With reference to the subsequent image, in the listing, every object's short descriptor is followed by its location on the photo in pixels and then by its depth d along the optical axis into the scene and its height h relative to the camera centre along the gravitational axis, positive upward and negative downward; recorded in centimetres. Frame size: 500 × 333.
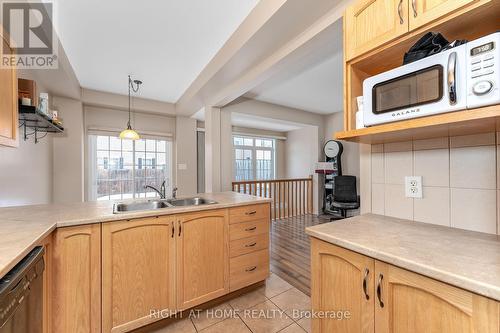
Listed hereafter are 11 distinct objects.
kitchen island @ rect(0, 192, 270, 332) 125 -64
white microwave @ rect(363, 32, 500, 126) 73 +33
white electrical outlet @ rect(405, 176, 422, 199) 120 -12
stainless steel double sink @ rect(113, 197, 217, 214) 187 -35
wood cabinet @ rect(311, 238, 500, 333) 64 -49
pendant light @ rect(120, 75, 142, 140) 274 +43
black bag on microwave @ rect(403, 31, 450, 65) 89 +52
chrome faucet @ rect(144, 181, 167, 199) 220 -28
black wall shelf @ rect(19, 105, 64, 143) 156 +43
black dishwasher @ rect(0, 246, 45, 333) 73 -50
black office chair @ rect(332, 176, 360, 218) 422 -57
